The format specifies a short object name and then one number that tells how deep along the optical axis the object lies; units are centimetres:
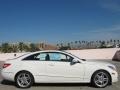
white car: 402
